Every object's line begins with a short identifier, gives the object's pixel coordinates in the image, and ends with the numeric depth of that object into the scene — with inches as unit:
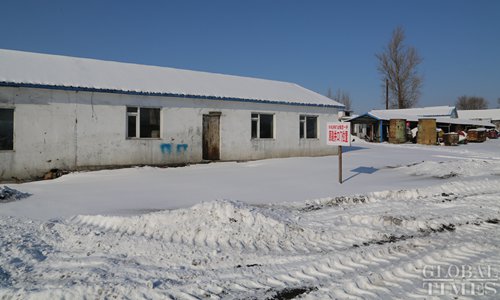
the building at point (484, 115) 3265.3
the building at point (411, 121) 1557.6
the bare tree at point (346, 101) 3501.5
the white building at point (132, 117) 466.0
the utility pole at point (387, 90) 2438.9
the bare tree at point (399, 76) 2375.7
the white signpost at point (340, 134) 416.8
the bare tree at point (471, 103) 4621.1
